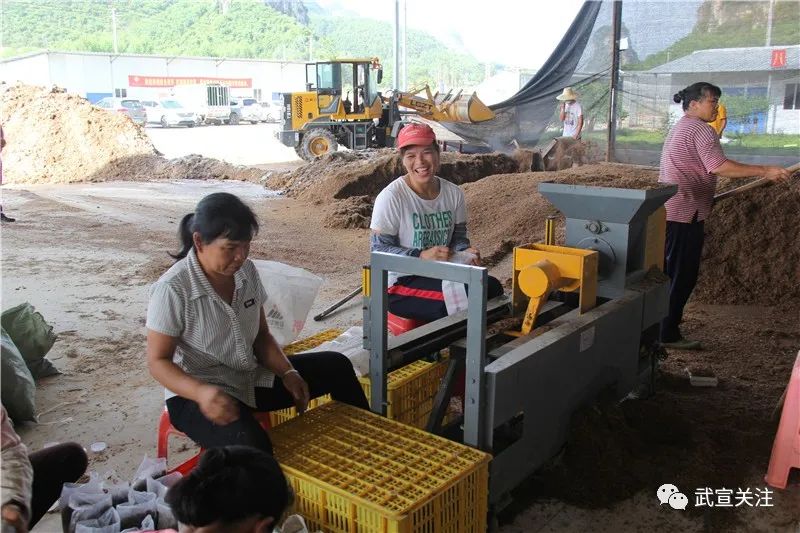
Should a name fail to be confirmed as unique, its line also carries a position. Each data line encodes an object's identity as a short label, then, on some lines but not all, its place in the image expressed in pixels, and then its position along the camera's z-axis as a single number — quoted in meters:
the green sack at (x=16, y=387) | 3.12
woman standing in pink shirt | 3.92
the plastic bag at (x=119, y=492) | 2.15
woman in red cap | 3.04
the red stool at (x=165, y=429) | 2.50
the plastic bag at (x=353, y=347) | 2.87
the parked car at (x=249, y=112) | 30.50
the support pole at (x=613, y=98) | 10.10
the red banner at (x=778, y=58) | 8.98
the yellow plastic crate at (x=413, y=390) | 2.65
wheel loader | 15.30
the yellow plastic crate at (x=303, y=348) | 2.79
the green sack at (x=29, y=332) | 3.61
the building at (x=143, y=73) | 31.94
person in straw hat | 10.98
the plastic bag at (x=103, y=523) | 1.97
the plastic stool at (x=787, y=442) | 2.62
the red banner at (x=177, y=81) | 35.62
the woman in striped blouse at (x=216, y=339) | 2.07
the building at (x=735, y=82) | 8.93
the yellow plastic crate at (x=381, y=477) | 1.82
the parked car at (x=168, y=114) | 28.09
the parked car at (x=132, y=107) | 27.12
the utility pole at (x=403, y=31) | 22.02
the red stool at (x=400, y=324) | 3.06
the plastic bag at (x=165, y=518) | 2.08
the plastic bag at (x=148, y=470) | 2.25
